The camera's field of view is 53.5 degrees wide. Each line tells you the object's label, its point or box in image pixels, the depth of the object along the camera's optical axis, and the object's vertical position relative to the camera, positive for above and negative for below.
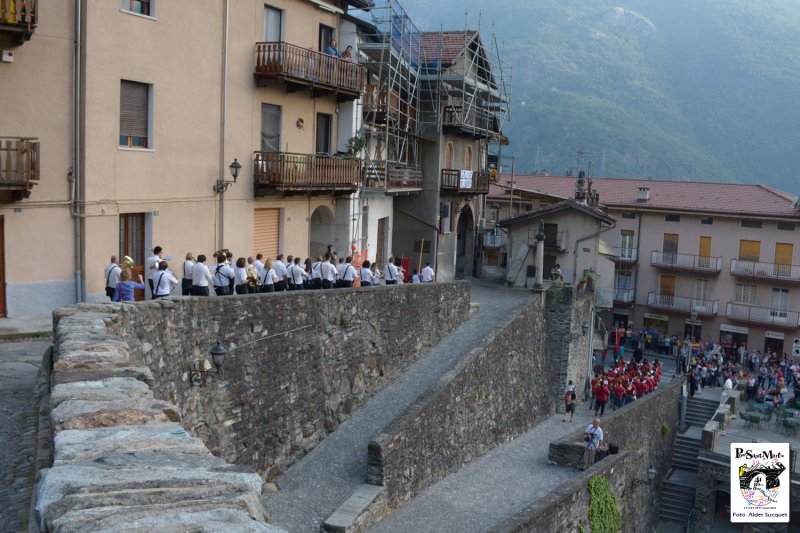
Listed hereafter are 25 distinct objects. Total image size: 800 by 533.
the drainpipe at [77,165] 17.02 +0.25
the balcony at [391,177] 28.17 +0.57
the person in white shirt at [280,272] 19.47 -2.08
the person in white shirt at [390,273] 23.34 -2.38
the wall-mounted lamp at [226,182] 21.03 +0.05
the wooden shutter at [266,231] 23.50 -1.36
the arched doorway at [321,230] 27.20 -1.41
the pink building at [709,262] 45.41 -3.25
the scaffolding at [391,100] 28.31 +3.45
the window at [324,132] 26.48 +1.89
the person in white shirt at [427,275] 25.53 -2.60
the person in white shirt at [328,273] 20.28 -2.14
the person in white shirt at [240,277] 17.47 -2.03
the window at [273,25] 23.32 +4.79
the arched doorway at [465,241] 40.25 -2.30
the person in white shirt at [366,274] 21.73 -2.29
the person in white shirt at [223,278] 17.02 -2.01
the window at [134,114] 18.44 +1.54
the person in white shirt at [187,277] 16.66 -1.98
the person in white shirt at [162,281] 15.04 -1.88
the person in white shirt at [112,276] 15.52 -1.91
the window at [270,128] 23.36 +1.74
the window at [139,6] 18.25 +4.03
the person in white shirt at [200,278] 16.28 -1.96
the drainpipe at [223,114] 21.17 +1.86
